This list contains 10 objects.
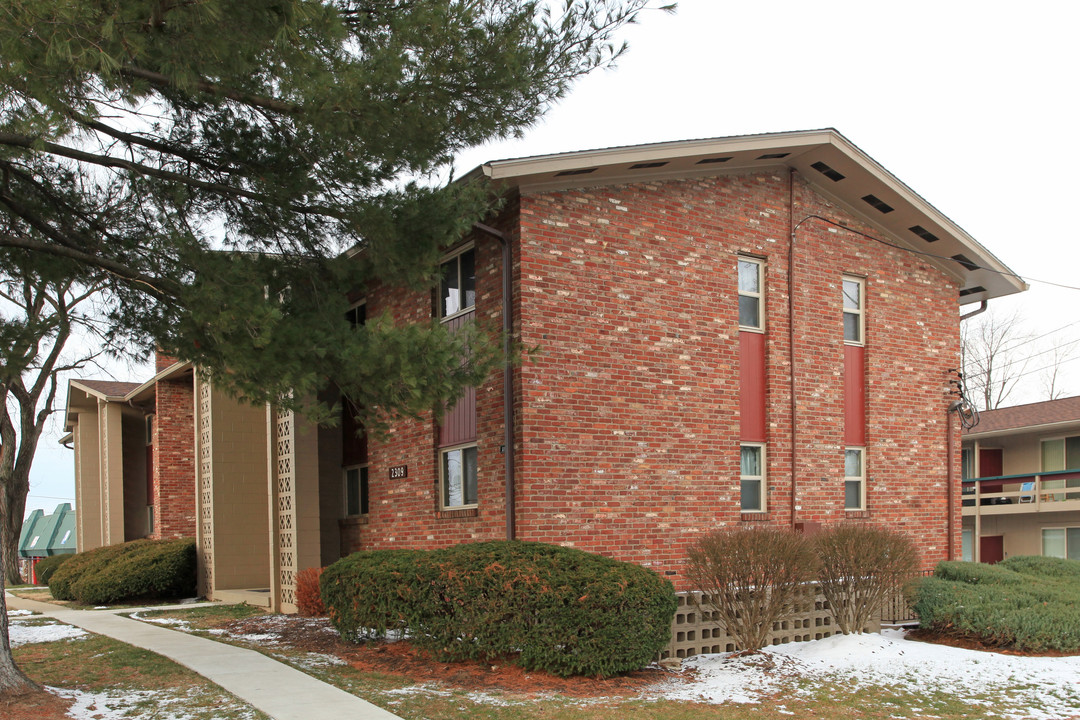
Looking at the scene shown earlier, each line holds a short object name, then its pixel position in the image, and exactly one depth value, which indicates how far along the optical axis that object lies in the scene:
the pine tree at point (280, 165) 8.34
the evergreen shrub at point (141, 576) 20.03
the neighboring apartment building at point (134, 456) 24.31
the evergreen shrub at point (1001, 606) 12.09
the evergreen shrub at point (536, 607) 9.87
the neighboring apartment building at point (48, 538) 44.06
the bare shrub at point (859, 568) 12.38
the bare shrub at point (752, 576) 11.10
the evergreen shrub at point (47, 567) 29.70
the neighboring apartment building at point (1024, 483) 27.02
